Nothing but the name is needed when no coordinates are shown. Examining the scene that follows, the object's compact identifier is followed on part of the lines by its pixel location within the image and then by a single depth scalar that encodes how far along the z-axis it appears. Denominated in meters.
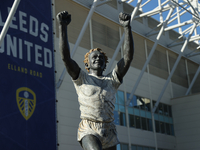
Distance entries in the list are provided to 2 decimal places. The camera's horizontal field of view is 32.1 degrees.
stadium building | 18.30
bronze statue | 3.50
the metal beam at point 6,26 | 13.45
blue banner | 14.22
